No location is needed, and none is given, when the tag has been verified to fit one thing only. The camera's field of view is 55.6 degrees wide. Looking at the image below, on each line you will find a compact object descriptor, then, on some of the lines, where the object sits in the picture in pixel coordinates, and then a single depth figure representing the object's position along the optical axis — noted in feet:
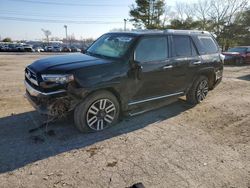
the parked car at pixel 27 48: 147.64
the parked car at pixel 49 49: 162.43
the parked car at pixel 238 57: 58.85
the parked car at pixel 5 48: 139.95
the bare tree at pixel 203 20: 136.67
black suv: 13.30
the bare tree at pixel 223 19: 136.77
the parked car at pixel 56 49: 161.48
